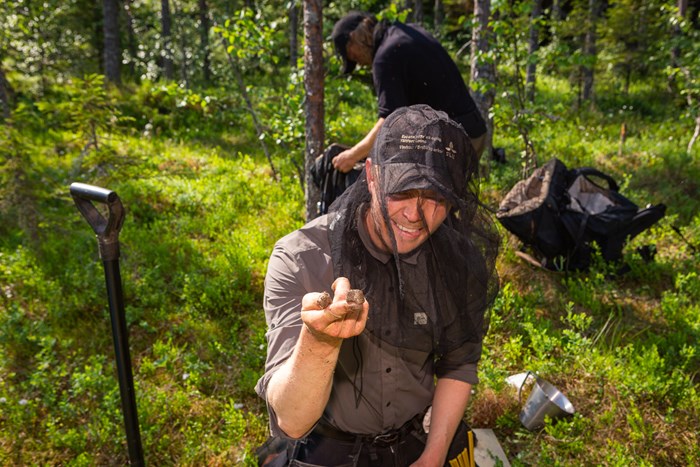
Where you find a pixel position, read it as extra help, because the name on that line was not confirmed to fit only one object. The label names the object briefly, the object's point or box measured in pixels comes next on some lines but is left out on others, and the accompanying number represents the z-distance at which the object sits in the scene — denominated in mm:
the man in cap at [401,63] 3658
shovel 2066
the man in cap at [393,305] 1618
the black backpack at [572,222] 4434
